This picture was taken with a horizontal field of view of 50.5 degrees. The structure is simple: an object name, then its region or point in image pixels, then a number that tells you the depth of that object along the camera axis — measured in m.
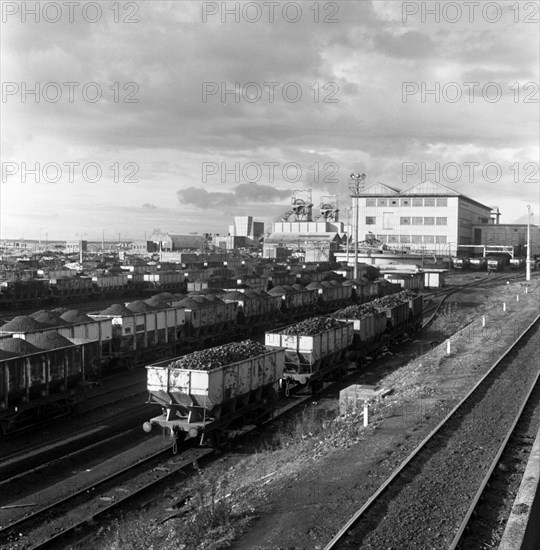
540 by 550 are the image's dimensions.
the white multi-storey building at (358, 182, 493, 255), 109.63
